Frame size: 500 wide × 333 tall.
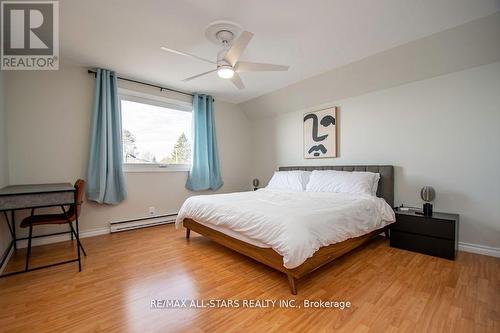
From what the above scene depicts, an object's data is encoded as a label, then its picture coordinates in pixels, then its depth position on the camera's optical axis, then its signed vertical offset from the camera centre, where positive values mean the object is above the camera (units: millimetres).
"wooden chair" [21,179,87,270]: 2224 -560
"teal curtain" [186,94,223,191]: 4301 +305
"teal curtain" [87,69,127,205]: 3213 +317
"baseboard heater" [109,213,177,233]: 3432 -974
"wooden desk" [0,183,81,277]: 1883 -303
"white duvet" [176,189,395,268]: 1741 -525
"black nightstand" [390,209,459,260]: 2340 -793
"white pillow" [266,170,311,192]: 3707 -296
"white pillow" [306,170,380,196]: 2994 -266
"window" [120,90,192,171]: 3680 +587
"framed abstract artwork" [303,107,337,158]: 3812 +553
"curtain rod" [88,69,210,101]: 3251 +1396
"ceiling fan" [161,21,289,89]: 2120 +1043
